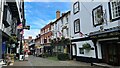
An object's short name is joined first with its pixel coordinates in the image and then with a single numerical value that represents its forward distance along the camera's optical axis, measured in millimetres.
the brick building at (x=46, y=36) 22387
